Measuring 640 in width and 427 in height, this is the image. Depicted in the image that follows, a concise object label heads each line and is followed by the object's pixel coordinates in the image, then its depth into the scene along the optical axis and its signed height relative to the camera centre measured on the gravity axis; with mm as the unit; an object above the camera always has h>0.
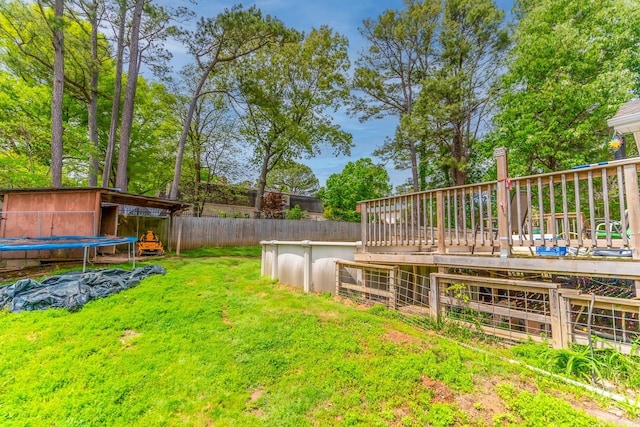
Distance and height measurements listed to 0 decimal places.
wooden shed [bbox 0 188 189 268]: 8484 +532
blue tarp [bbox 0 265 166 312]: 4363 -1031
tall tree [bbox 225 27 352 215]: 16328 +8427
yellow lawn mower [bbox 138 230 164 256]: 10471 -554
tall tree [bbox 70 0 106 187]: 11062 +6653
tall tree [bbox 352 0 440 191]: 16016 +10047
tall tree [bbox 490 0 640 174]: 8781 +5278
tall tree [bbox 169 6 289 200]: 12977 +9278
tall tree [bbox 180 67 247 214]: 17484 +5231
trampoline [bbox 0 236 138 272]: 5671 -290
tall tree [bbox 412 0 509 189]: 14039 +7581
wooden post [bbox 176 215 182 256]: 11630 -265
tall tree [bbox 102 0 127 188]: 11633 +6201
